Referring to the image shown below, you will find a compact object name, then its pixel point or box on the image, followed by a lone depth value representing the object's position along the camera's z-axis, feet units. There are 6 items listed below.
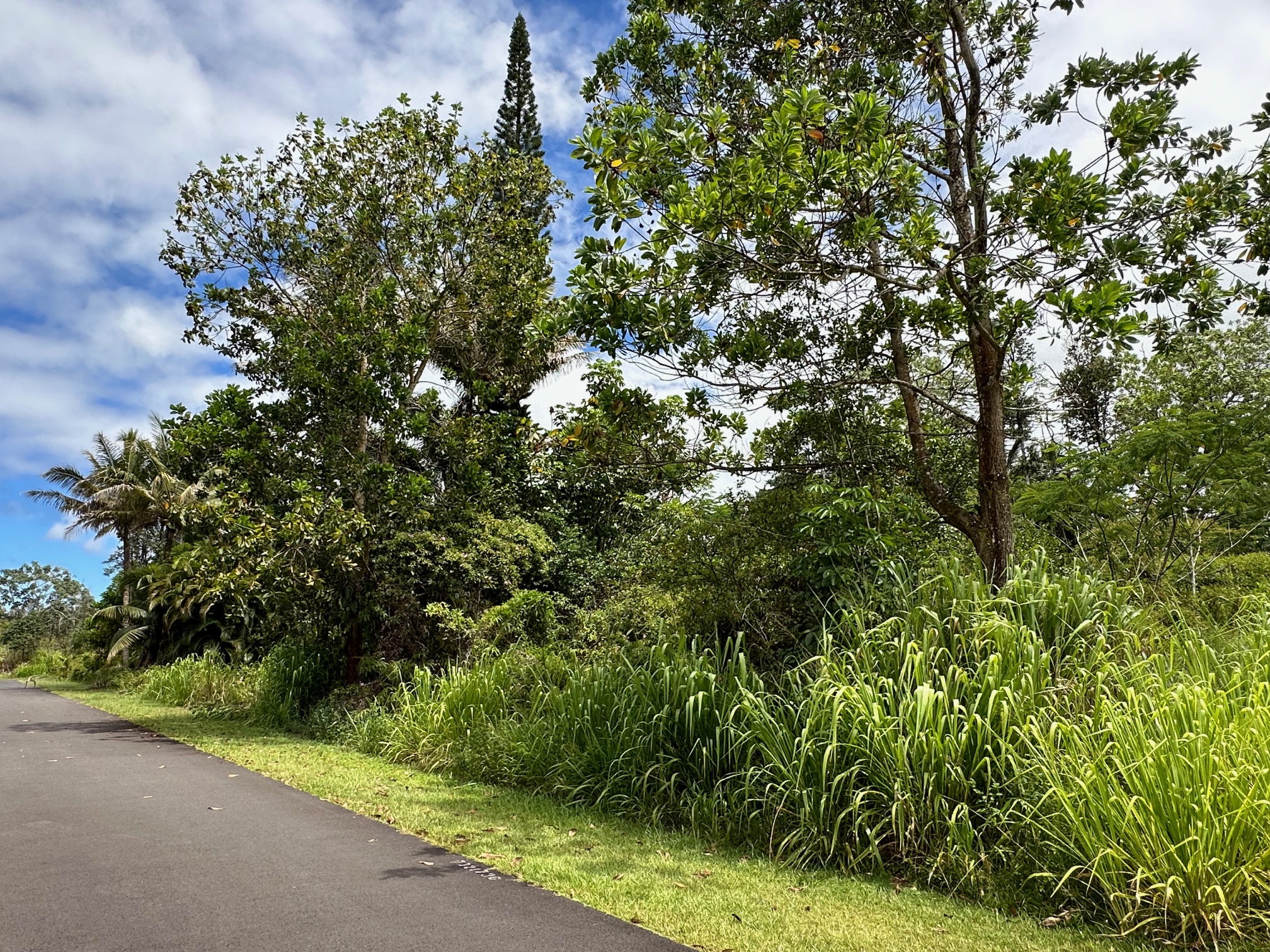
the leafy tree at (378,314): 42.60
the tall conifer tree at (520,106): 84.84
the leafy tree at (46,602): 162.20
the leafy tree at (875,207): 20.86
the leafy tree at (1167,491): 28.25
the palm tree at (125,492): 90.53
